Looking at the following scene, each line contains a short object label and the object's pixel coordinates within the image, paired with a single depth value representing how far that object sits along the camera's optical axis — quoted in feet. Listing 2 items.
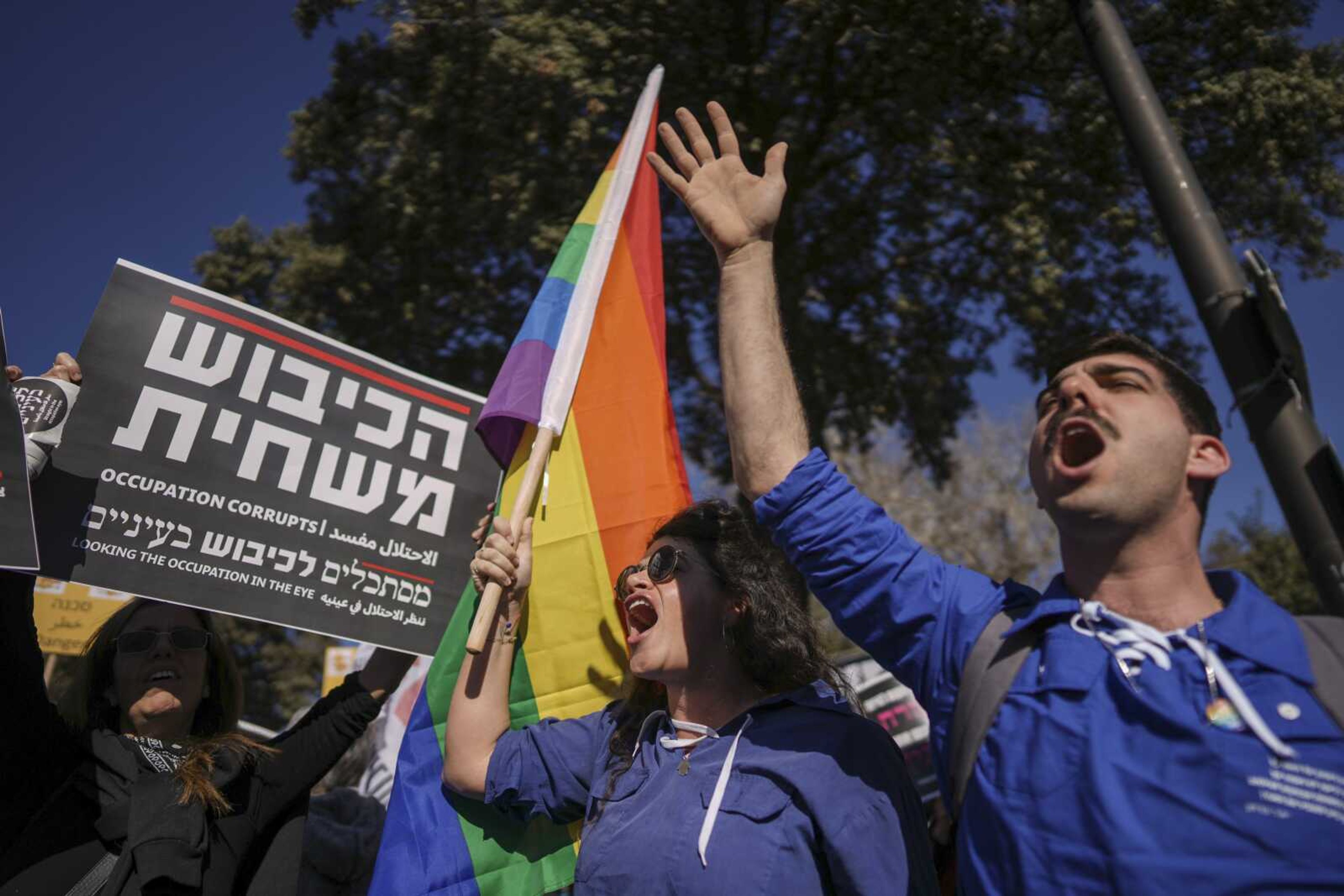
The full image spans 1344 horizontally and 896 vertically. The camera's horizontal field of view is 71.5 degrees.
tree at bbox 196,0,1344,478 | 24.84
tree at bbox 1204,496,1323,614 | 72.38
